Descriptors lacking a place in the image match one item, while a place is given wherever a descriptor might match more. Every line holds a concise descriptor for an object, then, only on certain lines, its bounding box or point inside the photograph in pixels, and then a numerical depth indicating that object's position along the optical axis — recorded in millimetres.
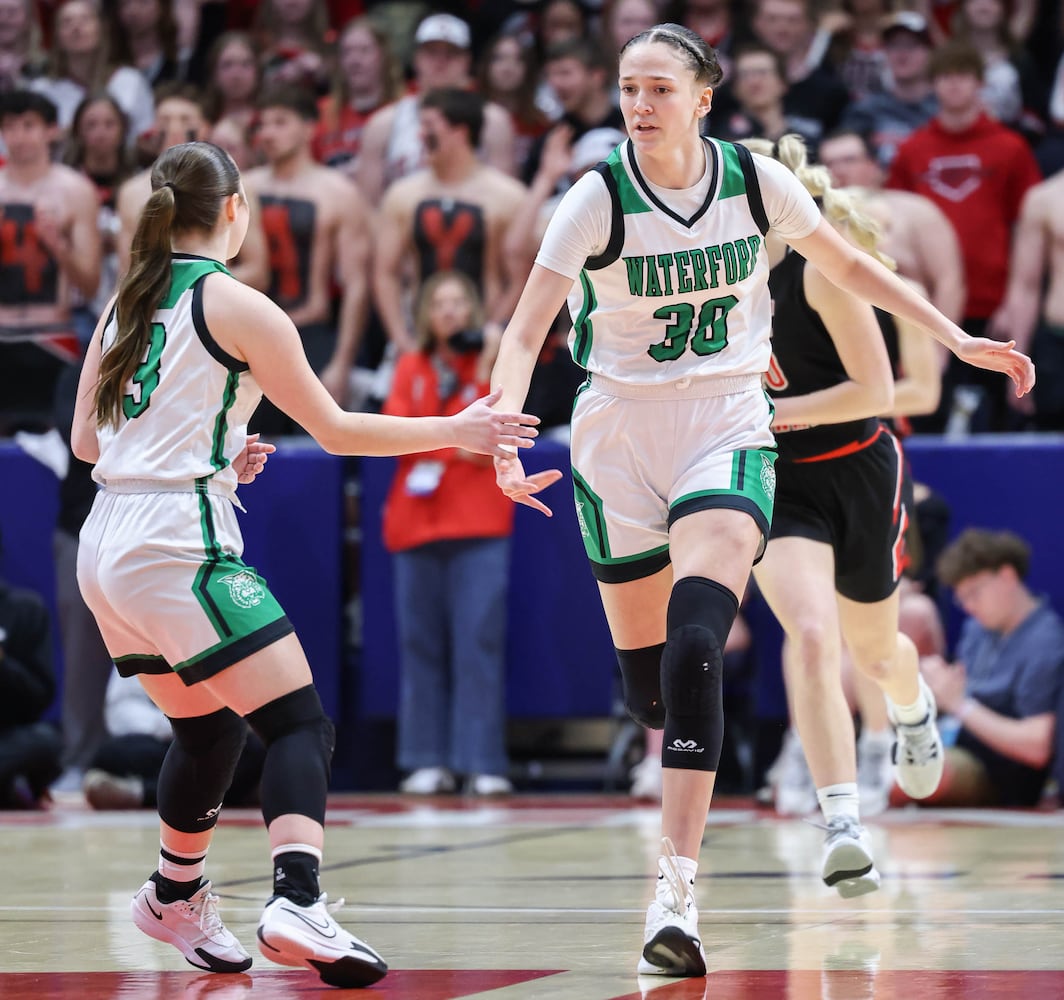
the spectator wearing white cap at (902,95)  22547
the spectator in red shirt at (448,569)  19297
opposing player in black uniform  11453
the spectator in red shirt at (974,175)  21297
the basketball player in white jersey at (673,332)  9359
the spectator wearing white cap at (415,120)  22719
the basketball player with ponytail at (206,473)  8203
